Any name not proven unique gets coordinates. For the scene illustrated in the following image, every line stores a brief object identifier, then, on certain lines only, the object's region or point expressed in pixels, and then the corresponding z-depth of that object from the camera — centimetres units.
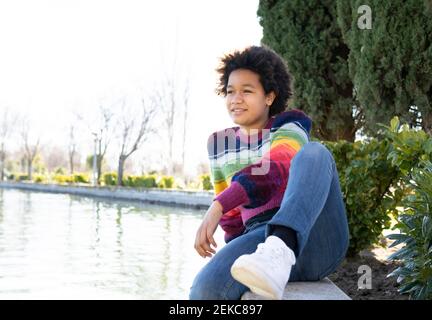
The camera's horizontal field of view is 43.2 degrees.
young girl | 146
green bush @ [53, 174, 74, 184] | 2947
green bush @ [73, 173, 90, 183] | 2891
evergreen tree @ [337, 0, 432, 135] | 692
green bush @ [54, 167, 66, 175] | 3878
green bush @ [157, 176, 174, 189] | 2103
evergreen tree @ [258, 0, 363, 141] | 841
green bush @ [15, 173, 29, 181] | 3688
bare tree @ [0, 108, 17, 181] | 3672
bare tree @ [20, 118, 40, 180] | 3688
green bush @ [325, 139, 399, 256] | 365
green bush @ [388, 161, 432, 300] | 199
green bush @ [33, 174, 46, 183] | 3172
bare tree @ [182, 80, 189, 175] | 2244
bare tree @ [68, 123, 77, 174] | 3359
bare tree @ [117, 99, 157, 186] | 2538
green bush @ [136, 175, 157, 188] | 2162
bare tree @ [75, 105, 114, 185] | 2803
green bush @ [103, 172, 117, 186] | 2516
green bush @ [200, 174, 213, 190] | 1746
